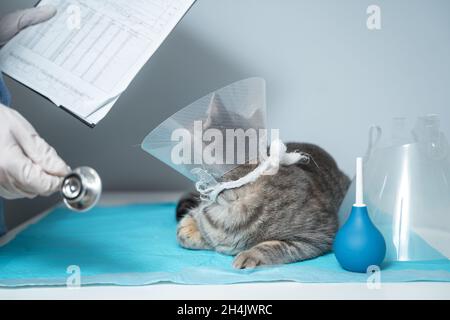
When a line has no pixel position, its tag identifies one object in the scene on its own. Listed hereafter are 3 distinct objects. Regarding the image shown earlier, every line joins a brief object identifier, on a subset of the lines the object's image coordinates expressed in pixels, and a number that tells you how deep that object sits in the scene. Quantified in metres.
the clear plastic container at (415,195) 1.13
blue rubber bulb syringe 1.00
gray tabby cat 1.15
